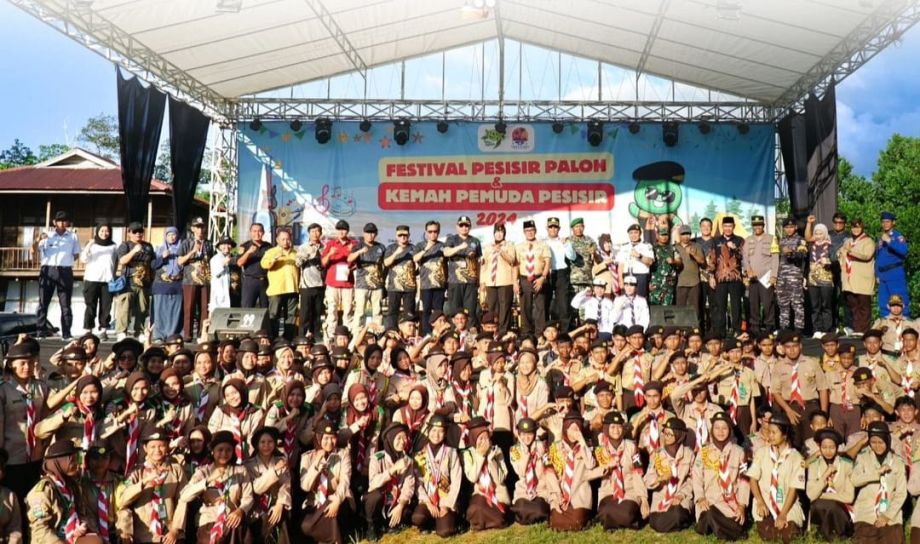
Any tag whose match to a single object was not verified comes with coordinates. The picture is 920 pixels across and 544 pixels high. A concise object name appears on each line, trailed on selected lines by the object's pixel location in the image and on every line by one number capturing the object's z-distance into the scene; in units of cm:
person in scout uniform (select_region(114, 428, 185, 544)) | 496
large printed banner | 1380
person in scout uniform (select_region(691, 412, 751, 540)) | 539
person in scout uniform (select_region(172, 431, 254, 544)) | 504
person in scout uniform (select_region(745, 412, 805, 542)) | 533
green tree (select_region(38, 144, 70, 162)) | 3953
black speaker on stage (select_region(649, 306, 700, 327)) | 847
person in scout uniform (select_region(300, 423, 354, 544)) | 542
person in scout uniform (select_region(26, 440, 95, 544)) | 457
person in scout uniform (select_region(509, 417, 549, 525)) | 566
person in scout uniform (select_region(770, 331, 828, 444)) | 680
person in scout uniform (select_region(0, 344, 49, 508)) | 509
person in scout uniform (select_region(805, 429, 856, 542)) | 534
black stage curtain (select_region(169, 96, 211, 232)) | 1258
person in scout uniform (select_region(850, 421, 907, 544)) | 525
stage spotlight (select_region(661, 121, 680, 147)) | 1376
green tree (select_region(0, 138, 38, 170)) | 4131
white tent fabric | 1048
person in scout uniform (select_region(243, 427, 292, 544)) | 523
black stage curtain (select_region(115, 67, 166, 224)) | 1109
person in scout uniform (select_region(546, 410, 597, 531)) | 557
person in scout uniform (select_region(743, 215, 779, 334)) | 945
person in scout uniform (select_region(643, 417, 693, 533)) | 551
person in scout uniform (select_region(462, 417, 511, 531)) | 562
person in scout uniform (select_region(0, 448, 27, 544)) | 453
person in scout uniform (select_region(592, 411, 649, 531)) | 556
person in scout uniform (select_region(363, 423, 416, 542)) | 561
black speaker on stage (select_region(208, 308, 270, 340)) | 847
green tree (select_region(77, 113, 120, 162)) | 3591
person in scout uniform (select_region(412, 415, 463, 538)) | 562
